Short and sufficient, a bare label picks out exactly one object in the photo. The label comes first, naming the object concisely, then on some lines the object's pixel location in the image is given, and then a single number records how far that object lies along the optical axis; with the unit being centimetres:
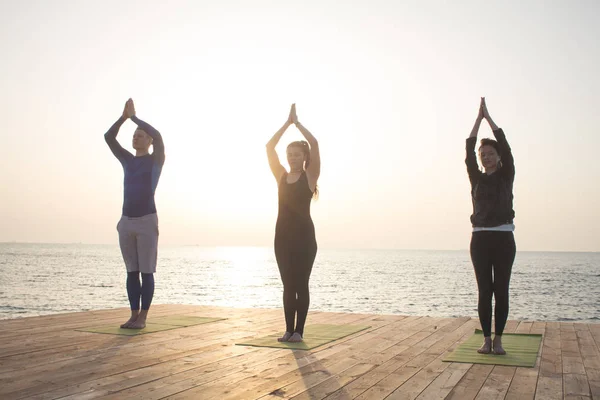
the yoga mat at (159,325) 506
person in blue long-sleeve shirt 523
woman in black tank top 470
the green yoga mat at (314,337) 439
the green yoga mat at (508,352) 378
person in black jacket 410
